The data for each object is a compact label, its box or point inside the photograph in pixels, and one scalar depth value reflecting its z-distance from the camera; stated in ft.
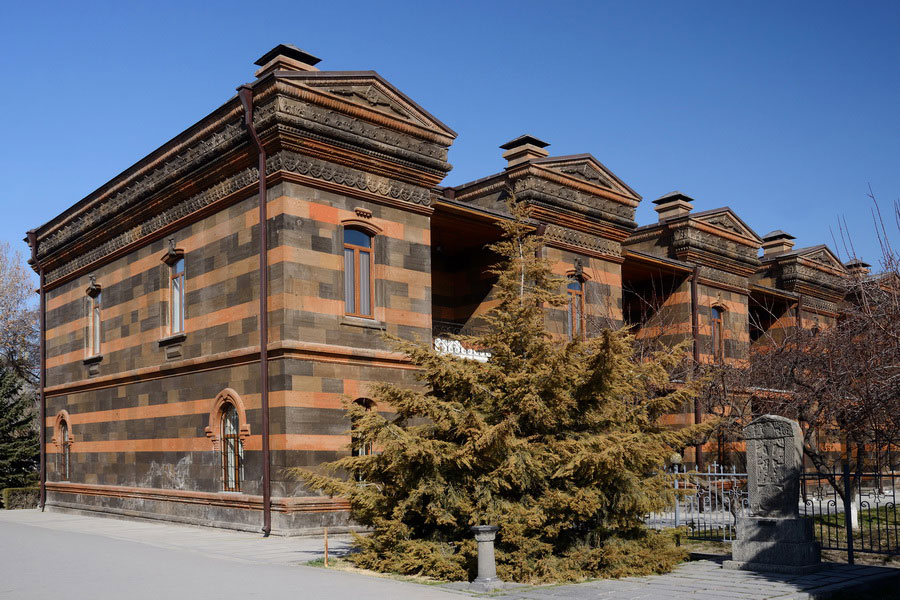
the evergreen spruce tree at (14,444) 98.48
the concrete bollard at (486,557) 35.96
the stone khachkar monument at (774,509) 40.04
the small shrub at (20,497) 93.50
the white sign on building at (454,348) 65.96
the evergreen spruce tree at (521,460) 38.29
